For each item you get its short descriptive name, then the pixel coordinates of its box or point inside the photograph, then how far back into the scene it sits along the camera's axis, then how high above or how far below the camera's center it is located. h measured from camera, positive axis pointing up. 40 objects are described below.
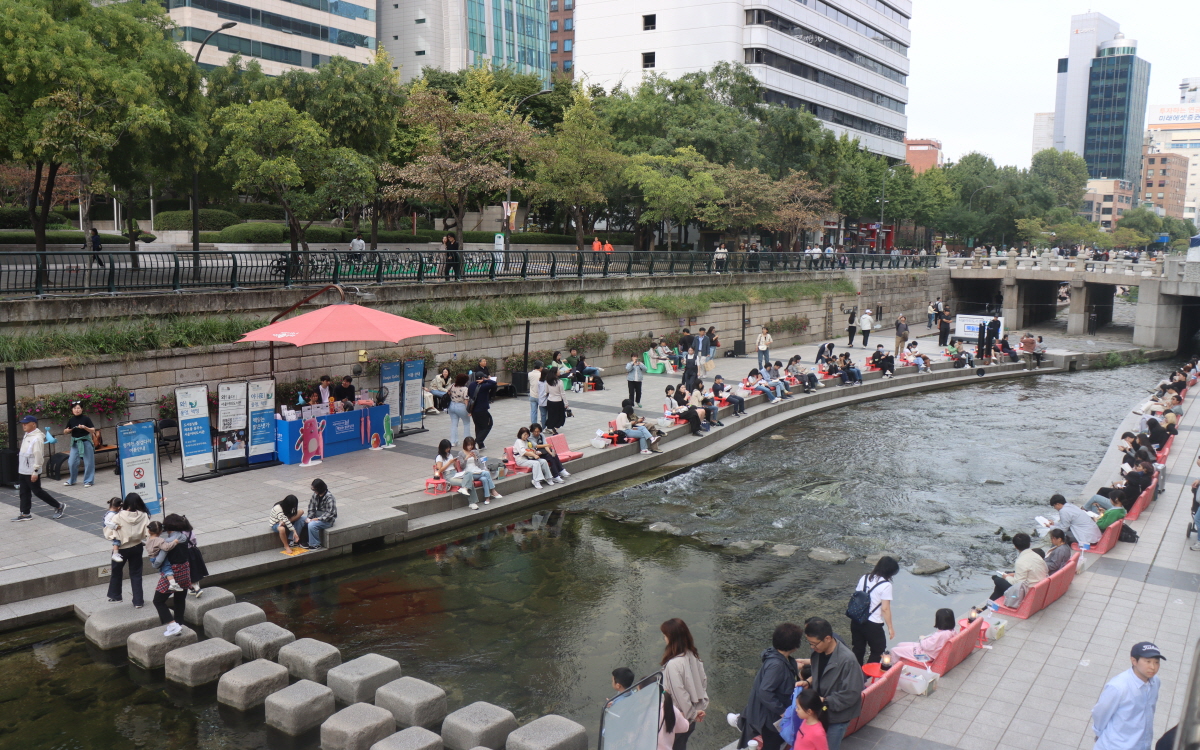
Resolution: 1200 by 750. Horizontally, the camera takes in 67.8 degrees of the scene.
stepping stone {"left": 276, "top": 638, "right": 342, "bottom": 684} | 9.00 -4.09
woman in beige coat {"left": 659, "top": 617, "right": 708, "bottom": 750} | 7.21 -3.33
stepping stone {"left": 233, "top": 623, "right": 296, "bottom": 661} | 9.41 -4.08
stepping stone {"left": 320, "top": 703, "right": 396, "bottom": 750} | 7.60 -4.04
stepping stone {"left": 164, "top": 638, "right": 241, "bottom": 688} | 8.95 -4.14
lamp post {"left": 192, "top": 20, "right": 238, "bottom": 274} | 25.11 +1.43
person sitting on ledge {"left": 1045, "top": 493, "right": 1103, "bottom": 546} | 13.21 -3.77
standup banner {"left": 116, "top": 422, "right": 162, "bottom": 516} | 12.56 -3.01
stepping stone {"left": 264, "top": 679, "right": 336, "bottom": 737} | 8.05 -4.11
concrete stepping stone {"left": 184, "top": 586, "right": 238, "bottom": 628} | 10.27 -4.07
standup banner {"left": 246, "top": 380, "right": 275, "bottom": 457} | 16.17 -2.98
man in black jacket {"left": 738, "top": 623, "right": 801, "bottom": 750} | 7.04 -3.37
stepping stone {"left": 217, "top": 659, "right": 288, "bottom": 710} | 8.50 -4.12
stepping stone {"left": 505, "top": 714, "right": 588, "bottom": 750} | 7.36 -3.96
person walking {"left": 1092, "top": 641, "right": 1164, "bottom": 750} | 6.59 -3.21
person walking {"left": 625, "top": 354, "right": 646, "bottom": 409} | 23.48 -3.07
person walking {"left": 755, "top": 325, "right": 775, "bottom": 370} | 30.50 -2.84
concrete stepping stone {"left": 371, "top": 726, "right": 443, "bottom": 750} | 7.35 -4.01
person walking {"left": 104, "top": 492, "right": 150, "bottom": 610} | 10.01 -3.20
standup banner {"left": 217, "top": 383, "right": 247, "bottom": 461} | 15.72 -2.98
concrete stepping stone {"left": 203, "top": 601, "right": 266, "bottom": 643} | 9.81 -4.04
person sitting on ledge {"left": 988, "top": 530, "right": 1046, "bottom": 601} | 10.91 -3.67
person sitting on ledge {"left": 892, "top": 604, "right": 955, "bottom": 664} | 9.08 -3.81
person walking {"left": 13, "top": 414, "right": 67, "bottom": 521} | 12.63 -3.18
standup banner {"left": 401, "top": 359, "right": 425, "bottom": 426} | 19.78 -3.05
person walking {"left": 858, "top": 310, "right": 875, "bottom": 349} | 40.39 -2.64
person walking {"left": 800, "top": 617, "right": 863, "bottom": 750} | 7.07 -3.29
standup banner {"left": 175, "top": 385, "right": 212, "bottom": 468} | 14.89 -2.92
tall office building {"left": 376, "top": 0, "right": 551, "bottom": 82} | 89.94 +23.54
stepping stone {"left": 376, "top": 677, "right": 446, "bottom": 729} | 8.16 -4.10
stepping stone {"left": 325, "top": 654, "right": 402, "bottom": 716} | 8.58 -4.08
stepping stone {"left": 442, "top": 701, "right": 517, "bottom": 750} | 7.62 -4.03
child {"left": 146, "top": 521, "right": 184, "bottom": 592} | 9.71 -3.21
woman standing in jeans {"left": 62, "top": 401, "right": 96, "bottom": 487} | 14.73 -3.30
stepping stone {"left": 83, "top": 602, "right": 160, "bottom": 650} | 9.74 -4.11
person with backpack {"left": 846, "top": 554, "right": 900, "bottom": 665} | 8.76 -3.34
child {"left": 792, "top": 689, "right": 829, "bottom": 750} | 6.77 -3.46
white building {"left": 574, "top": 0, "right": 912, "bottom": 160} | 67.94 +17.34
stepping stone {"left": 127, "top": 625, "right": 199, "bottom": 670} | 9.34 -4.15
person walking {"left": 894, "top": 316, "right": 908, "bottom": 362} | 37.50 -2.82
